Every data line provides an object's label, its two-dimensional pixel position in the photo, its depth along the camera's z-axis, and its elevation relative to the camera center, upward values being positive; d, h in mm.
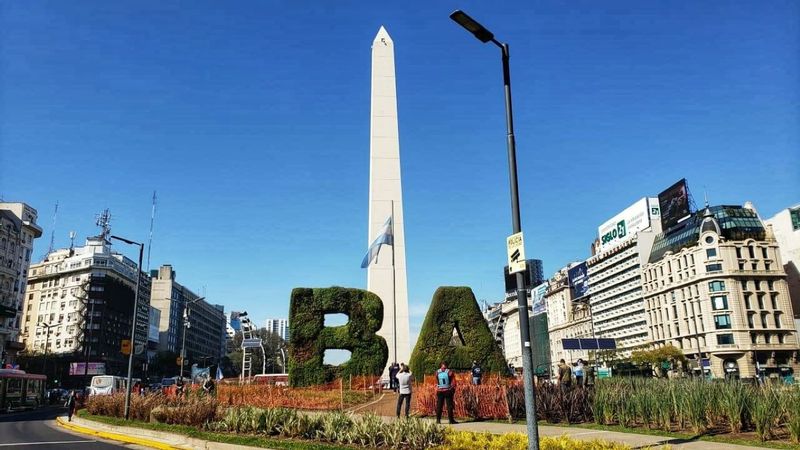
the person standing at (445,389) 16016 -555
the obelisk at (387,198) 39812 +12063
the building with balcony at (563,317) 135625 +11982
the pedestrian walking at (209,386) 24319 -508
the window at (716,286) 85625 +11148
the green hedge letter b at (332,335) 29312 +1857
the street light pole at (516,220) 8773 +2433
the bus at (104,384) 42606 -550
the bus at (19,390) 38281 -799
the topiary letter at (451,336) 27422 +1473
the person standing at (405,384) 17016 -418
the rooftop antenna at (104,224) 120375 +31567
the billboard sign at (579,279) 135000 +20392
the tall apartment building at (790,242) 94438 +19410
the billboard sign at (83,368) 90281 +1293
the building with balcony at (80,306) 103688 +12971
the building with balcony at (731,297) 82500 +9587
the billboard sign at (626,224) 108812 +27909
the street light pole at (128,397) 20925 -753
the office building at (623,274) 107188 +18148
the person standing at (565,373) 20734 -269
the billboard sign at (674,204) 96156 +26793
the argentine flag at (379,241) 39531 +8661
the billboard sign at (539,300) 165100 +19356
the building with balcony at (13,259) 73812 +16057
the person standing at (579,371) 23916 -230
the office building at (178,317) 145875 +15347
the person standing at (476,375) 22138 -278
